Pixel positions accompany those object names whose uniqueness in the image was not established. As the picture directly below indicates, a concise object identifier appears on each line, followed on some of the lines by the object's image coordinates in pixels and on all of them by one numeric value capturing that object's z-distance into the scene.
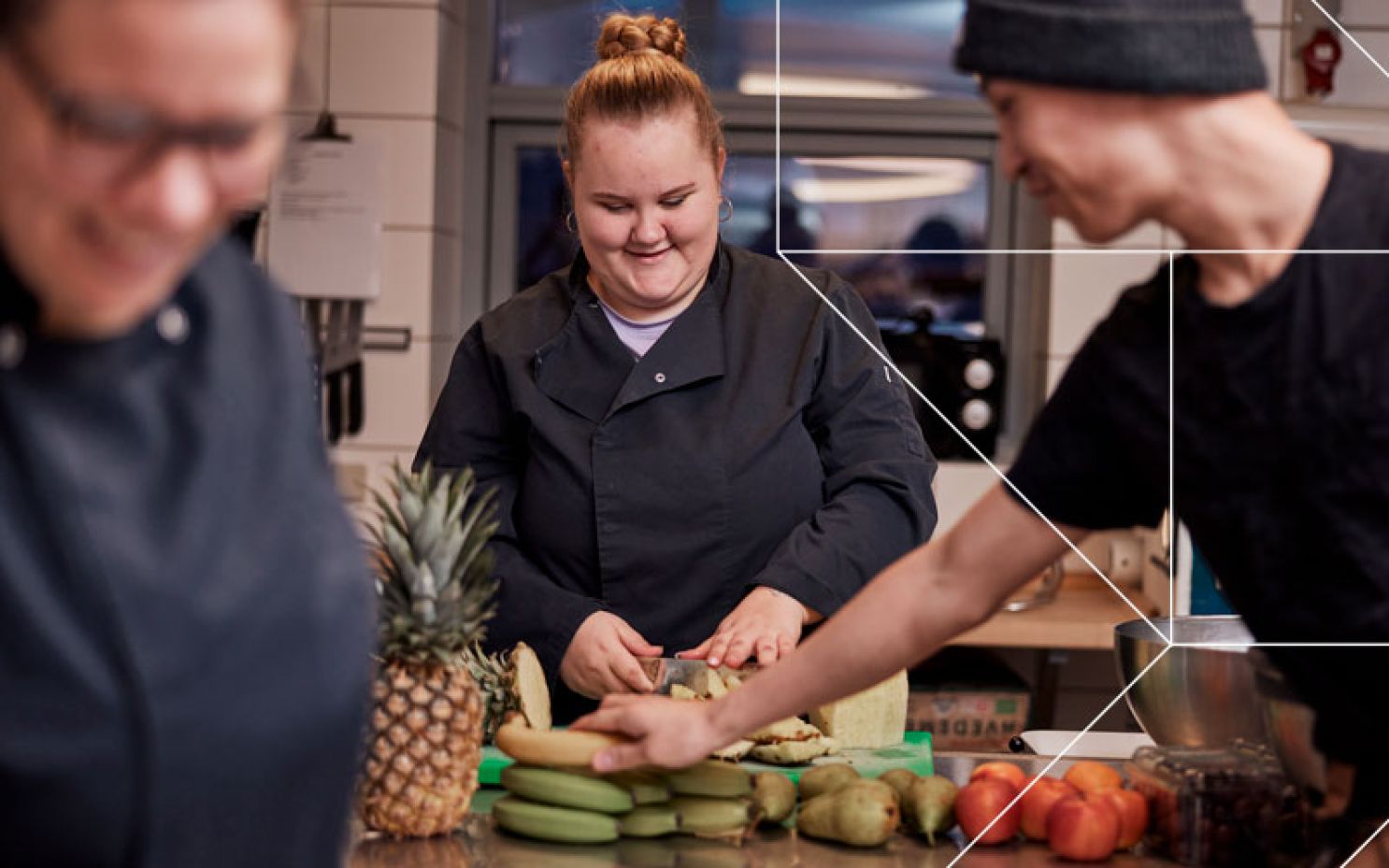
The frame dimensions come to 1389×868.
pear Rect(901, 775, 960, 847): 1.38
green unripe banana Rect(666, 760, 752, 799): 1.39
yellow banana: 1.39
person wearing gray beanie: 1.04
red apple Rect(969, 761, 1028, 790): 1.39
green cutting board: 1.53
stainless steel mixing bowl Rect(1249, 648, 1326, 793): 1.19
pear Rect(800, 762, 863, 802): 1.40
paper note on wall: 3.33
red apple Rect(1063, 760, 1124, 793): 1.39
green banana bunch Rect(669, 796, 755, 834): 1.37
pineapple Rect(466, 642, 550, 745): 1.59
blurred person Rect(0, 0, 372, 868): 0.73
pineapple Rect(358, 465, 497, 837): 1.35
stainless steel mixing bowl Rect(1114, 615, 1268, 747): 1.42
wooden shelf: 2.91
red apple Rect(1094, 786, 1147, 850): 1.34
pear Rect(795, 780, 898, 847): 1.35
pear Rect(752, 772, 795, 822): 1.39
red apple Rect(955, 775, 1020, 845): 1.36
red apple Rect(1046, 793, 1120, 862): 1.32
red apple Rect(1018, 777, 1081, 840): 1.36
